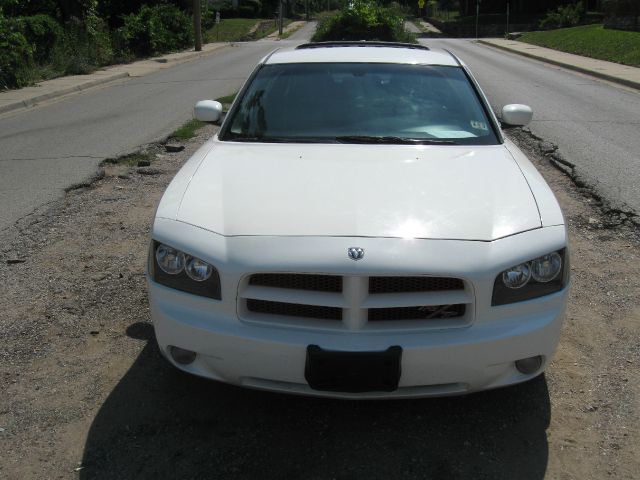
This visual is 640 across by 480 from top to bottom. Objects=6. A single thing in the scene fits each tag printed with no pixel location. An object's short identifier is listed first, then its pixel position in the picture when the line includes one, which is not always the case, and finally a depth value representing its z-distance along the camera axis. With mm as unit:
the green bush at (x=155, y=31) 28375
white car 2842
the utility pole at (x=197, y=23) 31645
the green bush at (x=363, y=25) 25594
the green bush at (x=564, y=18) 45469
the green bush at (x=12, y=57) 16766
